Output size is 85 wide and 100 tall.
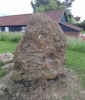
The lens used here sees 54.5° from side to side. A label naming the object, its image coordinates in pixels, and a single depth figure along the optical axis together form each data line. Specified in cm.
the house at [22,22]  1172
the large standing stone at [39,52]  186
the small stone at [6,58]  315
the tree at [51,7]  1848
